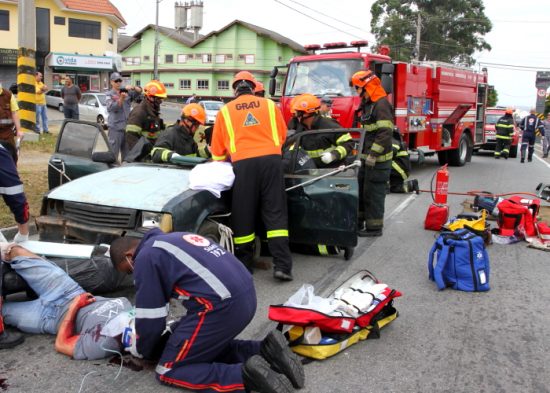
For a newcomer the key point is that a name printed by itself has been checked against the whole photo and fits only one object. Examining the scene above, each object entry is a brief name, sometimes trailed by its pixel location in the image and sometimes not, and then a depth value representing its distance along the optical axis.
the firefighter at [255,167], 5.03
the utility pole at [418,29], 40.79
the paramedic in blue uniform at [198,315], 3.03
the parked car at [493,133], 19.84
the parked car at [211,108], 31.36
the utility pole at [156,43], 38.26
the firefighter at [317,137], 6.09
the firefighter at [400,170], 9.31
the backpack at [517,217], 7.05
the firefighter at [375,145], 6.92
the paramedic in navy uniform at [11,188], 4.26
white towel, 4.85
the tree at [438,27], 49.34
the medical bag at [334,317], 3.64
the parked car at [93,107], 24.50
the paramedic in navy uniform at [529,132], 18.06
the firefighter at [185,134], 6.14
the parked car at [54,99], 31.80
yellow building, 38.78
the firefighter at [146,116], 7.30
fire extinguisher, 7.63
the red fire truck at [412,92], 10.74
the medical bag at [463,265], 5.13
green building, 59.41
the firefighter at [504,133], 18.12
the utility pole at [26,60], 11.11
